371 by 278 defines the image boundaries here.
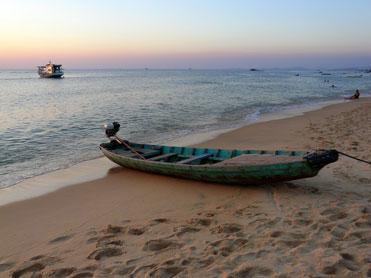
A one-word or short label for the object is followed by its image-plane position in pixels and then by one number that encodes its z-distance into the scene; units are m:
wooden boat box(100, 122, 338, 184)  5.72
